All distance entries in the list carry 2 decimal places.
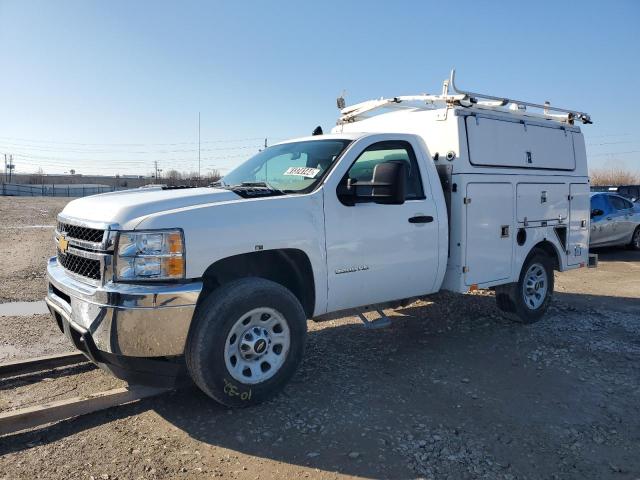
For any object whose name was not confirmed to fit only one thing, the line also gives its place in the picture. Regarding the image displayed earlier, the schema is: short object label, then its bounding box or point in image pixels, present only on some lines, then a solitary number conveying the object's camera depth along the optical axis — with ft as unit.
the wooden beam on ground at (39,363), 14.06
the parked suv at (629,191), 68.44
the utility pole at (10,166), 303.68
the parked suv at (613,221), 41.09
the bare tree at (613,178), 238.89
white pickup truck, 10.93
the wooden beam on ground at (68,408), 10.84
